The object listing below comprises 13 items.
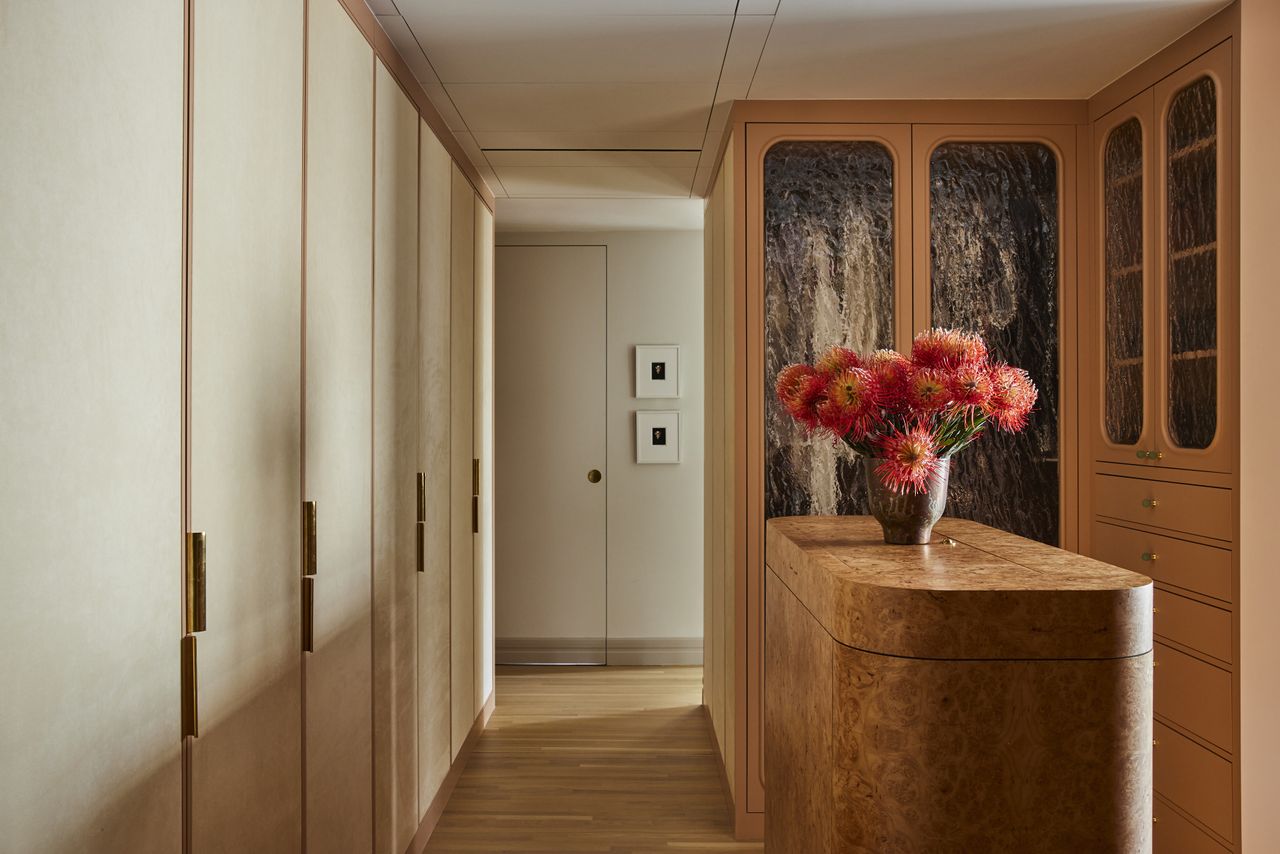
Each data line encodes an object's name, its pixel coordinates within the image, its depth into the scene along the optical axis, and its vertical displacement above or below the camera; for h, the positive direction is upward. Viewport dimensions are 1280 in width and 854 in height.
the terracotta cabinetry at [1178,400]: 2.42 +0.11
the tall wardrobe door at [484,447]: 4.01 -0.03
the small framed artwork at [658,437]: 5.21 +0.02
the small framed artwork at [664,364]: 5.22 +0.42
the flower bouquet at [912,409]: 1.65 +0.06
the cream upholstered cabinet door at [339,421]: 1.95 +0.05
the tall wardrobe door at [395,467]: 2.43 -0.07
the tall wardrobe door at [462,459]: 3.46 -0.07
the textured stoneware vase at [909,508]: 1.80 -0.14
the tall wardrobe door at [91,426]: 1.00 +0.02
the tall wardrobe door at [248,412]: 1.42 +0.05
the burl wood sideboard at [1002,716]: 1.37 -0.42
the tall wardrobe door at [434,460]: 2.94 -0.06
